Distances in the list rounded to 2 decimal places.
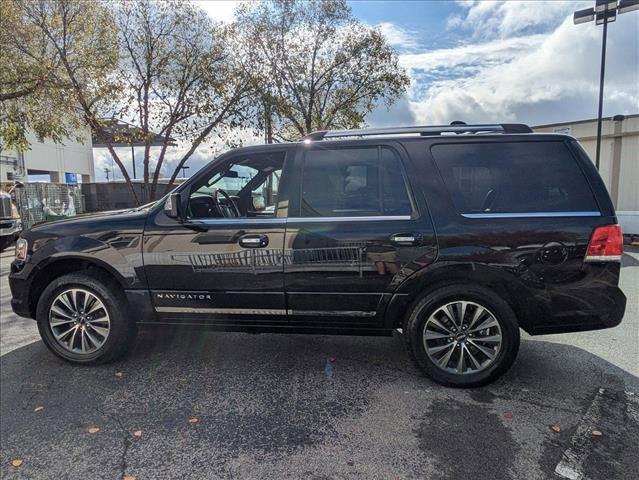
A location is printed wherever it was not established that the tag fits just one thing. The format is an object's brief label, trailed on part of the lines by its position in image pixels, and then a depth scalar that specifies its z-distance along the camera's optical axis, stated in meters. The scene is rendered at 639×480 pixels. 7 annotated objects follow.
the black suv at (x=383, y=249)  3.29
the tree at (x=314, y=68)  14.97
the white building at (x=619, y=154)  15.59
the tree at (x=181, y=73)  13.48
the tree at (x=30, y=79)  11.09
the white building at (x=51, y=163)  27.61
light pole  11.63
